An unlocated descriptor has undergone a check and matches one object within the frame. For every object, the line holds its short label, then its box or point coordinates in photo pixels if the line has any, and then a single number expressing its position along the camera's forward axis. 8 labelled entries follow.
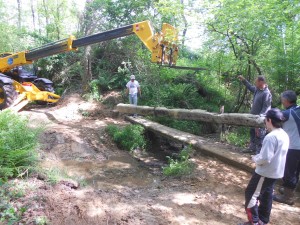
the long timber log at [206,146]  5.74
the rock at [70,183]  4.40
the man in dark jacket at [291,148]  4.12
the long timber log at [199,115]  5.96
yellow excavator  7.54
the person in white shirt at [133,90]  10.52
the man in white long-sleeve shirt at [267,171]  3.18
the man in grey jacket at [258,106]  5.75
